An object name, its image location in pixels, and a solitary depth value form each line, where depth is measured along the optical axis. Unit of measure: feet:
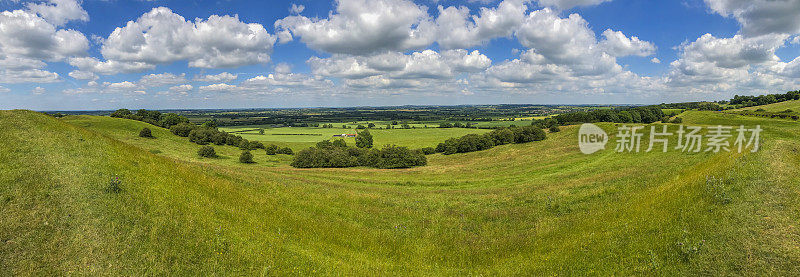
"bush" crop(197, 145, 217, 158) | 249.63
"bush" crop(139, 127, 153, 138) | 278.26
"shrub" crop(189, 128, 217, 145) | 314.55
